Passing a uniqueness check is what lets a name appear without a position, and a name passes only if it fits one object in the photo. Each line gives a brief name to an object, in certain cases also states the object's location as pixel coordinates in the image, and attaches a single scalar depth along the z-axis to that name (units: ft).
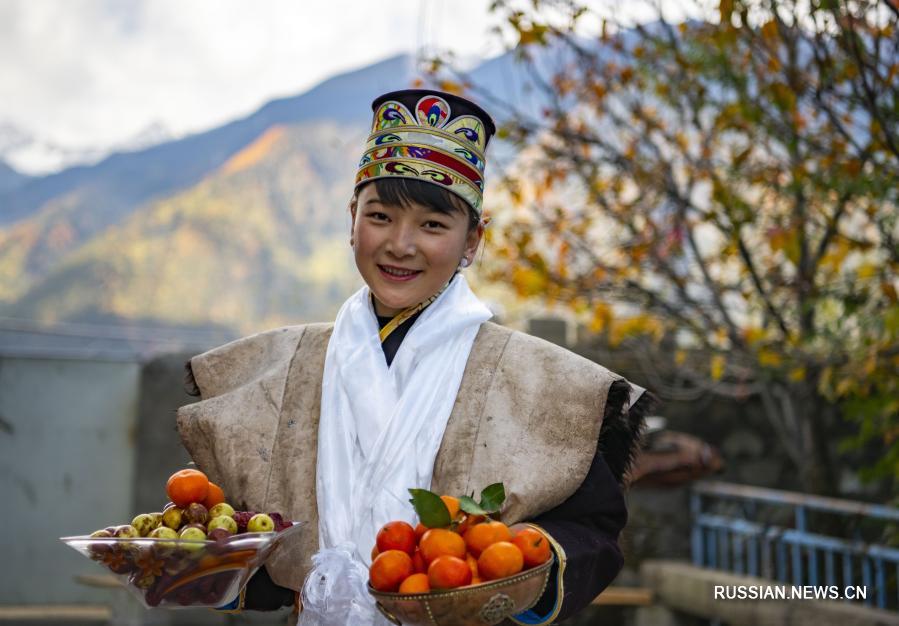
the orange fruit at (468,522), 6.10
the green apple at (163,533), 6.21
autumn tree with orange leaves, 14.84
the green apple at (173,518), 6.48
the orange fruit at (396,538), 5.98
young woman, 7.12
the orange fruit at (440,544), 5.82
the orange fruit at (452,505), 6.19
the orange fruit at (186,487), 6.68
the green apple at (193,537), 6.06
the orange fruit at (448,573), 5.64
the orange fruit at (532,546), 6.05
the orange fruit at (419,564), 5.86
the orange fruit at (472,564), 5.77
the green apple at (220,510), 6.57
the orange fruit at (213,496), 6.92
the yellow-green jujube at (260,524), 6.44
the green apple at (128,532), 6.35
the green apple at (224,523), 6.36
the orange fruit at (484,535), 5.94
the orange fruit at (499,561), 5.75
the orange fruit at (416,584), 5.66
